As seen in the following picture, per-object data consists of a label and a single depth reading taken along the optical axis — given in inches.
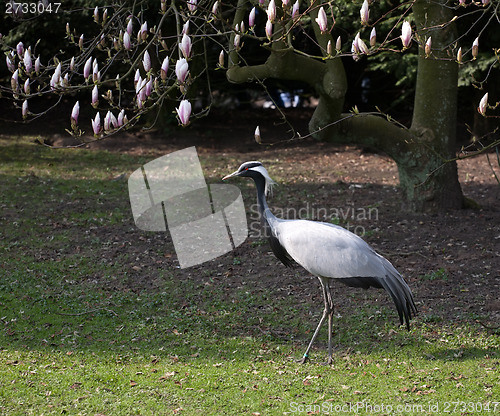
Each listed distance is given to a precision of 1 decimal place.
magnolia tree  628.1
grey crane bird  418.6
